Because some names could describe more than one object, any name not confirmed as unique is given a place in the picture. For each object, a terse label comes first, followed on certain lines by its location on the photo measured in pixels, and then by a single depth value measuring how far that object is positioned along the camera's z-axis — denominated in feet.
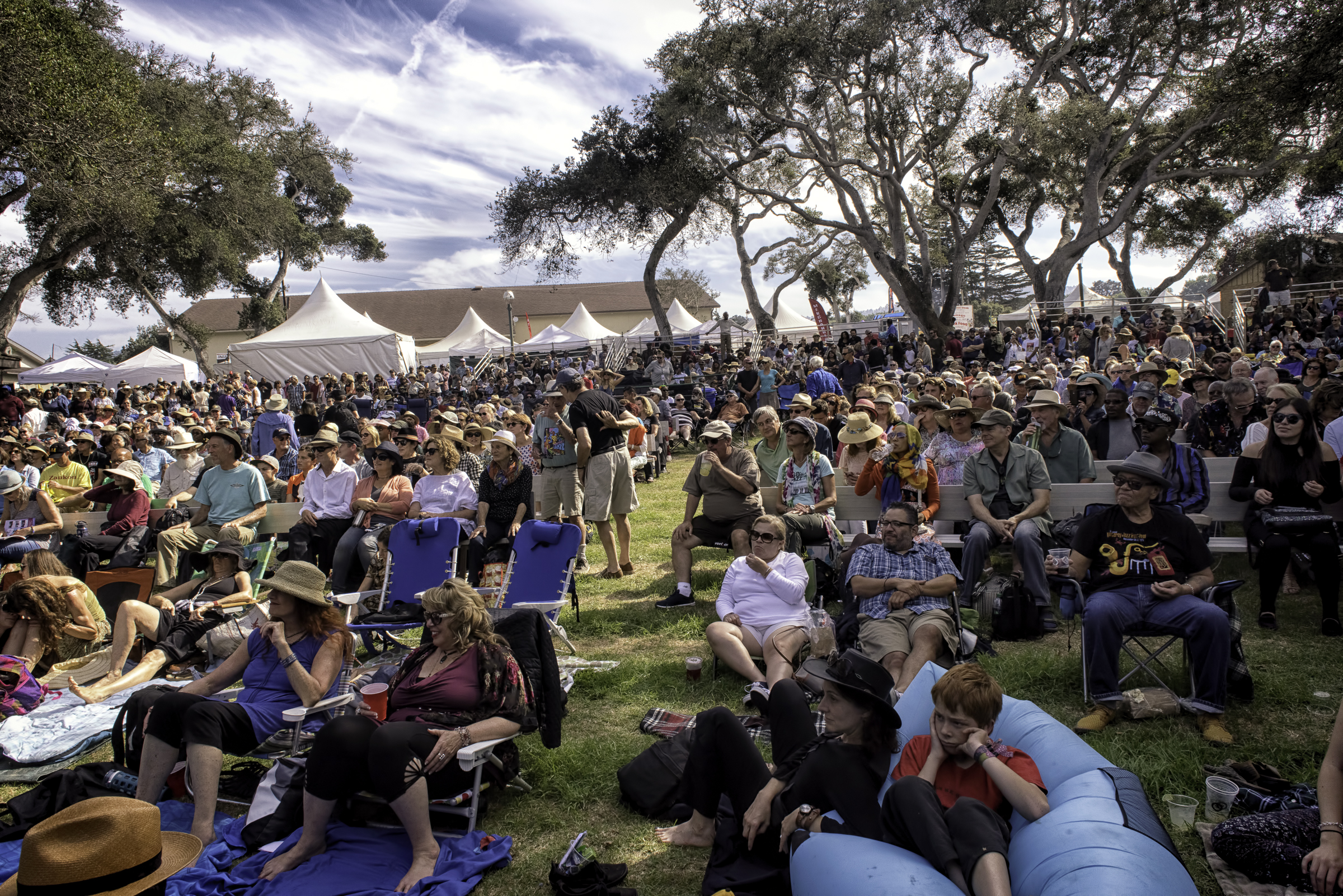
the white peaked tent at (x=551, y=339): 96.17
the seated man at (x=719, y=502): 20.49
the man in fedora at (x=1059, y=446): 20.21
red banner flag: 86.28
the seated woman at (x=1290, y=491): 15.67
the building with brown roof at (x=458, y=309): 188.65
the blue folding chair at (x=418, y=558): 19.27
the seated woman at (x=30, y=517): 25.62
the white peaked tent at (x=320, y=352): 88.07
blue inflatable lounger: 7.03
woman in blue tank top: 11.37
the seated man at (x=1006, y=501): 17.22
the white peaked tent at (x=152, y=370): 84.12
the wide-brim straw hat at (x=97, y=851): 7.16
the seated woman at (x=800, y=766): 9.11
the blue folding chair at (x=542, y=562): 18.44
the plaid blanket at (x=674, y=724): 13.50
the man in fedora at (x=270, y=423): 36.27
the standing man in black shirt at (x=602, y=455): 23.20
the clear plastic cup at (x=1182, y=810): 10.12
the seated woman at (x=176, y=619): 17.60
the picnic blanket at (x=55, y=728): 14.32
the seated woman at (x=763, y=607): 14.65
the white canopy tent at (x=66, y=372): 83.25
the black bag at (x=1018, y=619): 16.84
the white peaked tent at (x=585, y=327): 102.17
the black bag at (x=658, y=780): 11.55
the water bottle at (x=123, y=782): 12.28
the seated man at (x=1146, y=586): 12.45
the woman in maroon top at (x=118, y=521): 24.77
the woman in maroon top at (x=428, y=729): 10.27
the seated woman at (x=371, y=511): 21.49
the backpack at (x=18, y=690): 15.88
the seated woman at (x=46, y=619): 17.67
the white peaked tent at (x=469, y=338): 103.30
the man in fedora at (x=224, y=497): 23.26
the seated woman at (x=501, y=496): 21.36
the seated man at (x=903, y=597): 13.94
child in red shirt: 7.72
